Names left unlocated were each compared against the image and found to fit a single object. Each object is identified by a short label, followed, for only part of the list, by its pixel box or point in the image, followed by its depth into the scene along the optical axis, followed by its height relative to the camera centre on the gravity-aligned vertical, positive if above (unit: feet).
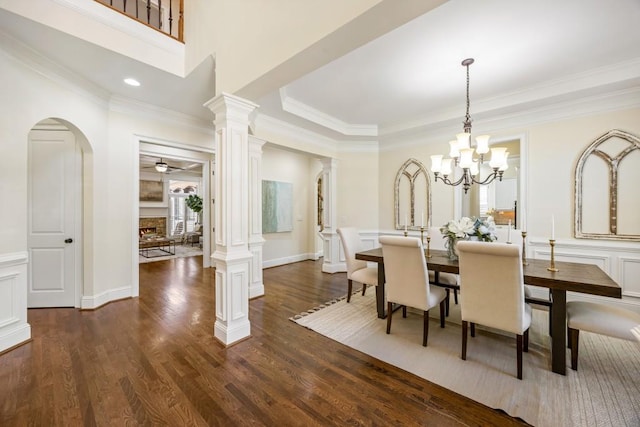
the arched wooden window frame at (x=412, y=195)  15.12 +1.14
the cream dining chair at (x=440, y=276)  9.80 -2.74
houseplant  28.22 +1.16
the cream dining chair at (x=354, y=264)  10.38 -2.34
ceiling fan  21.76 +5.04
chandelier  8.74 +2.07
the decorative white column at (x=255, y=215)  12.17 -0.09
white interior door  10.02 -0.22
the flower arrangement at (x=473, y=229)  8.38 -0.55
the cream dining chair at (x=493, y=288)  6.00 -1.93
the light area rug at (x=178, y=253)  21.35 -3.85
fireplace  29.22 -1.41
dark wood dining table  5.81 -1.75
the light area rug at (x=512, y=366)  5.16 -4.04
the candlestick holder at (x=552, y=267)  7.08 -1.55
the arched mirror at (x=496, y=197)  19.98 +1.26
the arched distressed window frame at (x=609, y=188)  9.92 +0.99
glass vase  9.08 -1.31
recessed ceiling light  9.50 +5.10
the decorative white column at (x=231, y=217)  7.81 -0.12
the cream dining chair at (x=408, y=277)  7.63 -2.06
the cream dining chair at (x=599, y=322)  5.84 -2.65
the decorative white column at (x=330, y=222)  16.78 -0.61
